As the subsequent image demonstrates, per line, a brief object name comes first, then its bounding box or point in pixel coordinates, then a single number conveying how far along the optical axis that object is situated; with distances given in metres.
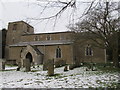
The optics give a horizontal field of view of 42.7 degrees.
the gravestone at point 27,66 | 16.58
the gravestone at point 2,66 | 19.97
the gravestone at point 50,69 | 12.08
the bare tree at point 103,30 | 14.94
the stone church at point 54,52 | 31.72
